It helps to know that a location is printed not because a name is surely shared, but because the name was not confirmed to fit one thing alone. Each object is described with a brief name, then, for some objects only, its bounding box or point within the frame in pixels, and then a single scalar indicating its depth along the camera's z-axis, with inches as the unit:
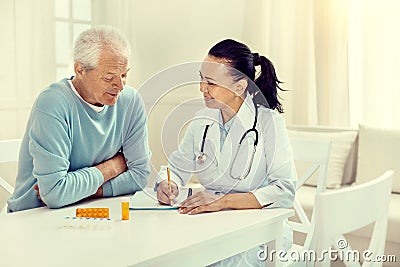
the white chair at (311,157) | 151.0
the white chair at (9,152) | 140.8
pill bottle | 112.9
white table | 98.5
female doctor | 119.0
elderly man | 118.0
